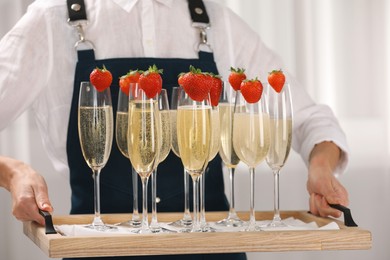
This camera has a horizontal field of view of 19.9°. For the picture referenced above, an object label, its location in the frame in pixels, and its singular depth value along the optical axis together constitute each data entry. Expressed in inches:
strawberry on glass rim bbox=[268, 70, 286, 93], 108.4
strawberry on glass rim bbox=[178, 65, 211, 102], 99.2
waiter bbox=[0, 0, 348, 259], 130.3
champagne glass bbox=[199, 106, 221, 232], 101.9
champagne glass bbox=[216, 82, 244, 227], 107.9
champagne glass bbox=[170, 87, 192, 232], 106.4
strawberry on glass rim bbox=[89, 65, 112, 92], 106.1
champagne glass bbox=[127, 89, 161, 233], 99.8
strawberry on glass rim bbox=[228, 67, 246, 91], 109.8
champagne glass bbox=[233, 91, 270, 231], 104.6
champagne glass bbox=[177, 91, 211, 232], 100.4
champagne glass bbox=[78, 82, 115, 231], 105.8
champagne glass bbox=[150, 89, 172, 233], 101.4
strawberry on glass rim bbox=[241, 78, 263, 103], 103.1
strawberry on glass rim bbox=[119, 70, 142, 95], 106.0
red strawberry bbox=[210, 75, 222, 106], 105.4
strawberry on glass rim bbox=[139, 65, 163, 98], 99.5
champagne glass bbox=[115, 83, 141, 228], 104.9
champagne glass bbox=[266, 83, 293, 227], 108.0
